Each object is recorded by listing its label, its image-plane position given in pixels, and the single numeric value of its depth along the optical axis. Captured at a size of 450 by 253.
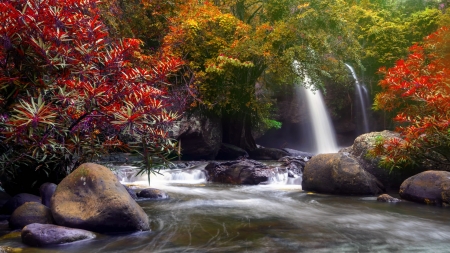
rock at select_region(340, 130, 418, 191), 10.57
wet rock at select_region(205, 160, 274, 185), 12.20
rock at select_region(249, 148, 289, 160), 19.80
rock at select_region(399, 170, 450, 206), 8.26
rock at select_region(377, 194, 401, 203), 8.88
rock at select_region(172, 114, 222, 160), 18.48
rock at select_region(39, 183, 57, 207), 6.72
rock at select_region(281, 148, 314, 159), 21.90
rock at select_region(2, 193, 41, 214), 6.82
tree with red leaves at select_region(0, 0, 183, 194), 5.11
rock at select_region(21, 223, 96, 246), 5.05
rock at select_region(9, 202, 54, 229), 5.77
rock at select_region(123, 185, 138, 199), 8.98
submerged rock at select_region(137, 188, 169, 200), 9.23
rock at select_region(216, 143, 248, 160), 19.78
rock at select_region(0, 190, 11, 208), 7.21
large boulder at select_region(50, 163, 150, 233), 5.58
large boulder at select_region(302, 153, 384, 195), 9.79
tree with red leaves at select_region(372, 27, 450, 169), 9.11
